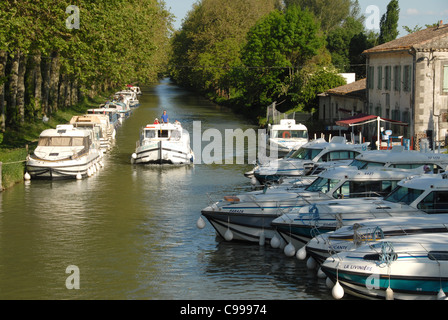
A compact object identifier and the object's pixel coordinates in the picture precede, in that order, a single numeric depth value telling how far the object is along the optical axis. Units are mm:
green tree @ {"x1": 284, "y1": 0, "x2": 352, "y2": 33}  157875
